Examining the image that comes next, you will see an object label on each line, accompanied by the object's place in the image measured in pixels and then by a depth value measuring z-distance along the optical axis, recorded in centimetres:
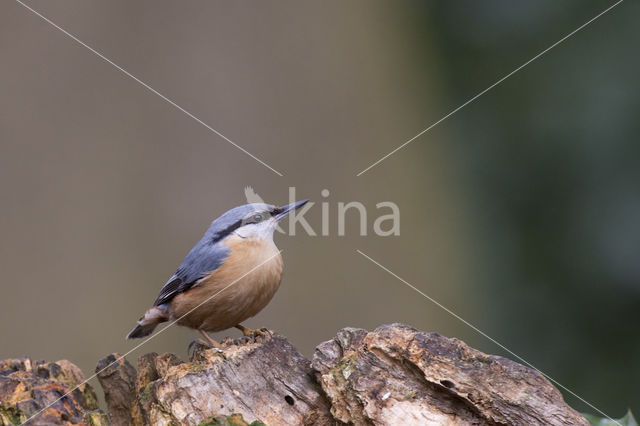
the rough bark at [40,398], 605
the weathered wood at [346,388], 590
